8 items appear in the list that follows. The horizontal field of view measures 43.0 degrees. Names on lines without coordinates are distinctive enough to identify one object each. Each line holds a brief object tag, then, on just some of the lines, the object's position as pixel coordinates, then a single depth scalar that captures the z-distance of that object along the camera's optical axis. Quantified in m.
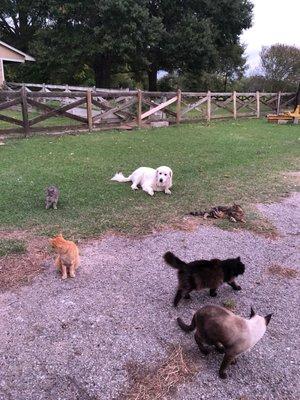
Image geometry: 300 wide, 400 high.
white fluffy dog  6.65
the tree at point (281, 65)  33.50
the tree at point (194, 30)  26.14
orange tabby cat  3.94
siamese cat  2.69
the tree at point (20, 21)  31.73
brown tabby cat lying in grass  5.66
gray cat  5.76
